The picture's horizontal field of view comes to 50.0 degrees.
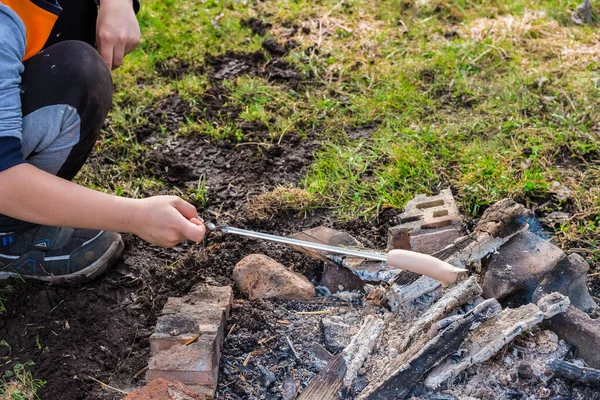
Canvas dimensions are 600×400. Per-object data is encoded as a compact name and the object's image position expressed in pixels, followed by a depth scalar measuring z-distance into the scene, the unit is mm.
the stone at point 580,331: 2094
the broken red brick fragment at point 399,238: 2633
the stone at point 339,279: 2514
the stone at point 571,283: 2297
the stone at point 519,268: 2301
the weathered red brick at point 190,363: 2113
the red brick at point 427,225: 2541
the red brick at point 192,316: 2189
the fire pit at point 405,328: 2033
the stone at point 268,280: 2453
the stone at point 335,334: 2197
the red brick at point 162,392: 1930
